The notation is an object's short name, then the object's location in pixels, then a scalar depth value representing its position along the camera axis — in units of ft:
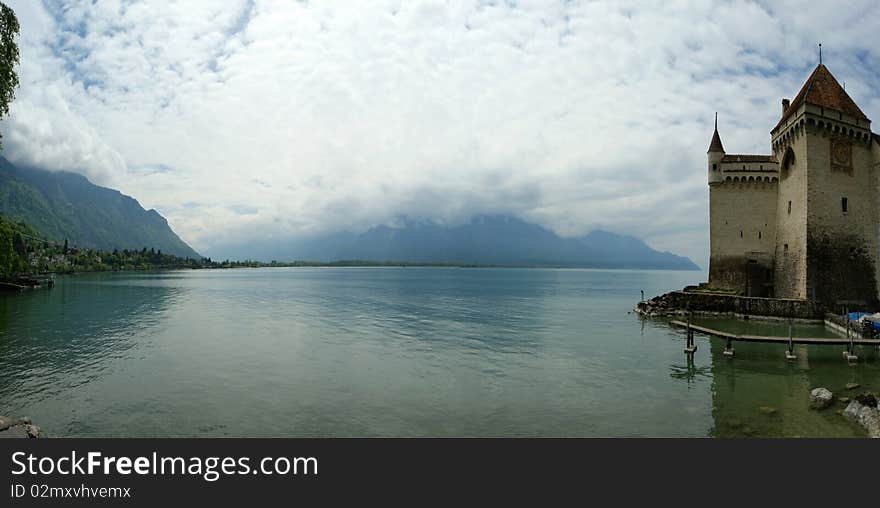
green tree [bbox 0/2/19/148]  69.51
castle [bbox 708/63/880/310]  122.11
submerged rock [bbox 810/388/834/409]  56.95
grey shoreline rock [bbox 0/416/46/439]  41.68
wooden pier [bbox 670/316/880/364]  85.15
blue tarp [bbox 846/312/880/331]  109.20
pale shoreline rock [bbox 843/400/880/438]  47.64
